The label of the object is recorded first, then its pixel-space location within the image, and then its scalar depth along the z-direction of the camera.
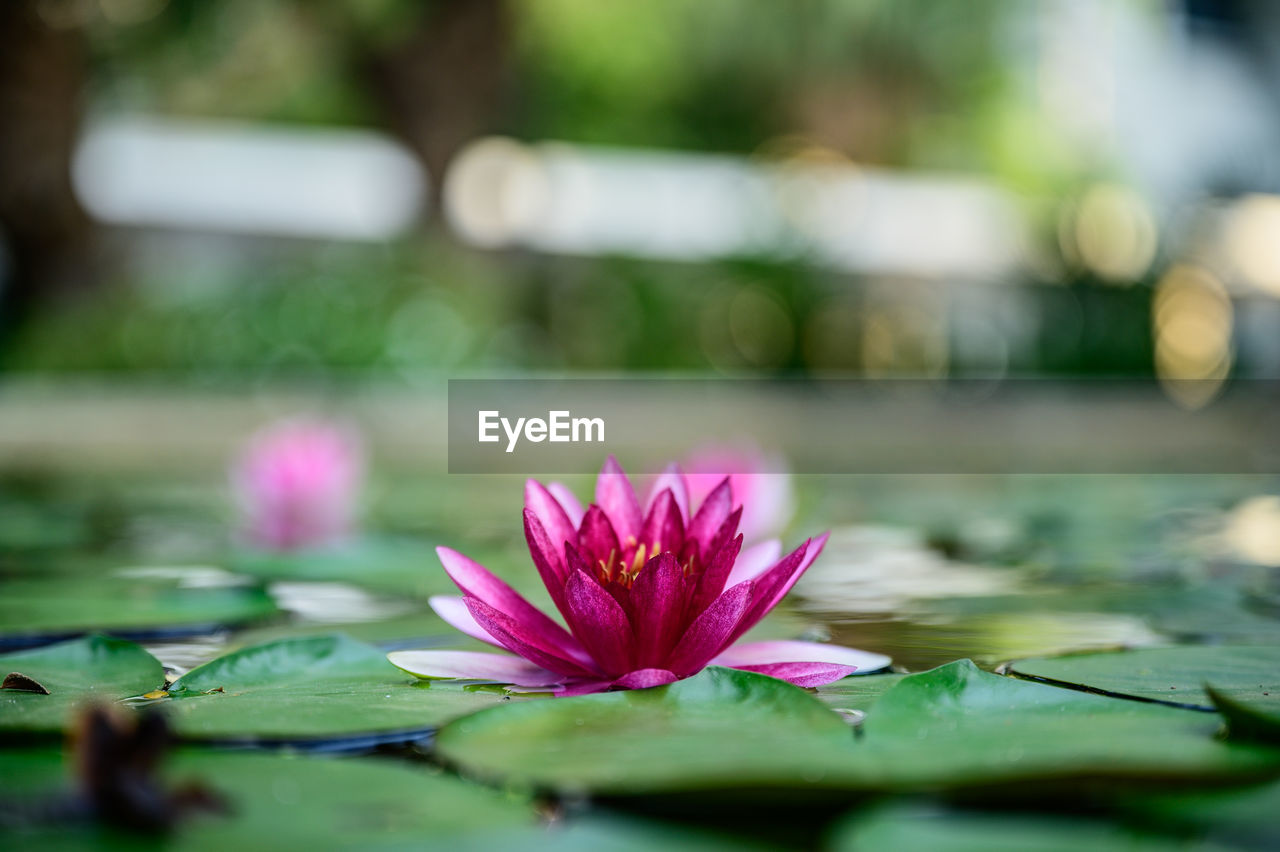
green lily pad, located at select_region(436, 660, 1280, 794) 0.94
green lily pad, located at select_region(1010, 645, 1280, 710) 1.03
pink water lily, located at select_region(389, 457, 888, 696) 1.00
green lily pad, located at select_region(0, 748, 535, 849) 0.90
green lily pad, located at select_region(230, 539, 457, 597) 1.43
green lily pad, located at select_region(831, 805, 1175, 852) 0.90
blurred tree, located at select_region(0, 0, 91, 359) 5.57
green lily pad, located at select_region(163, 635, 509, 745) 0.98
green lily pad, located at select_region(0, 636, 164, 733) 1.00
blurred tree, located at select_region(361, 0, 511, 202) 7.27
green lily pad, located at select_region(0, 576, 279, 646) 1.18
